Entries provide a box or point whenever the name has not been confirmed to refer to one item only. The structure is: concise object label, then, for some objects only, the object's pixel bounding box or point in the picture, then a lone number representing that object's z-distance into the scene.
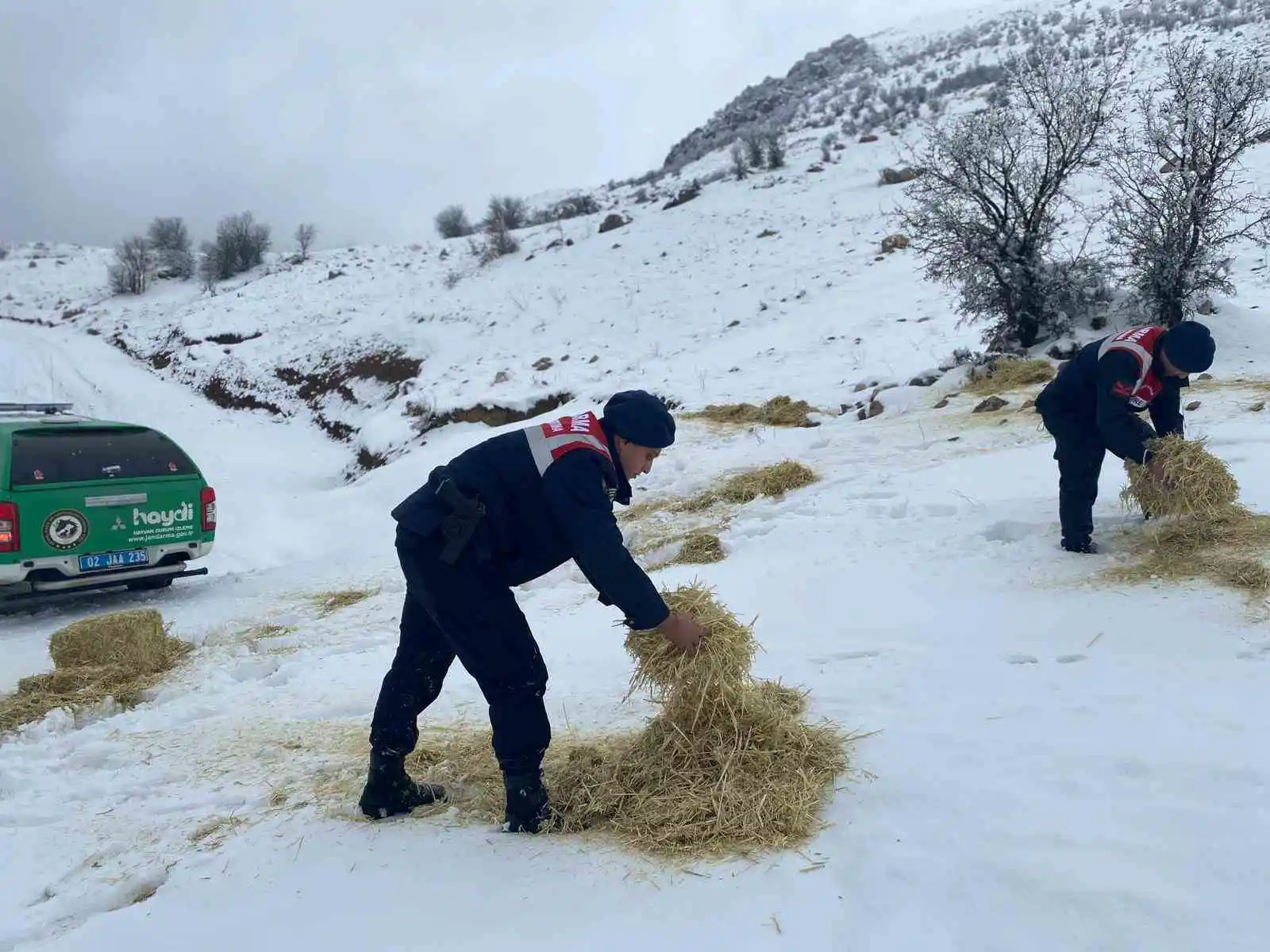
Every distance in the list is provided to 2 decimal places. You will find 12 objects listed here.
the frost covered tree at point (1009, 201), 13.27
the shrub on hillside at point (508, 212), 41.00
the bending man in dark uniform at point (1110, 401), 5.08
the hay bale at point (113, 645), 6.00
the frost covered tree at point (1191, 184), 11.85
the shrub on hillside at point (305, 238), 44.31
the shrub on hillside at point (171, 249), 42.16
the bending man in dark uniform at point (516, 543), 3.08
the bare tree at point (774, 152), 32.91
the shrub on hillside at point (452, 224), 45.94
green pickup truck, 7.26
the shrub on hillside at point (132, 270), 40.00
